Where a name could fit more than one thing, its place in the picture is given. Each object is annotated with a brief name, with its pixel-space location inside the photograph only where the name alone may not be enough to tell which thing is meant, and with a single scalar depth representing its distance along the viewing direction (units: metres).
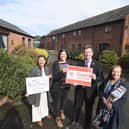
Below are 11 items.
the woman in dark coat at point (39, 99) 2.86
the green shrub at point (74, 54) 17.97
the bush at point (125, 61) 10.98
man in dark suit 2.69
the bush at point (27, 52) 8.36
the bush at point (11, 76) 3.92
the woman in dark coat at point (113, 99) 2.18
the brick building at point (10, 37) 11.28
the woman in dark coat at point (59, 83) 2.88
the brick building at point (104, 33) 12.98
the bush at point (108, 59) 11.13
